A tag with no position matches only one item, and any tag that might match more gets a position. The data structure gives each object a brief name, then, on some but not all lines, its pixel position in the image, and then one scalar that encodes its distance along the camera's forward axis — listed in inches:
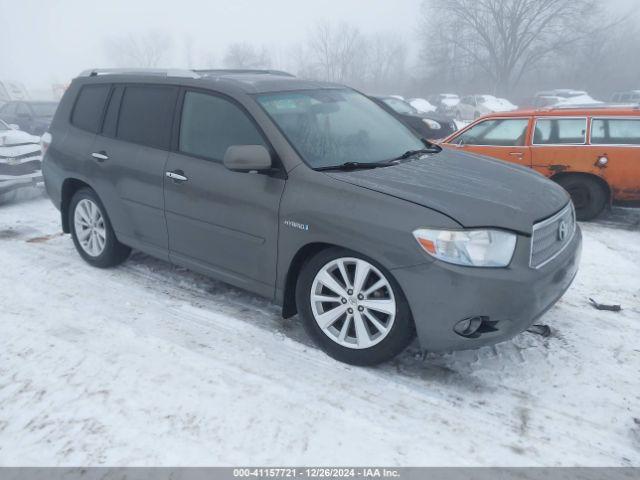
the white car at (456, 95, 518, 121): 964.0
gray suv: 107.8
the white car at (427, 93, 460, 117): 1135.0
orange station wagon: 243.1
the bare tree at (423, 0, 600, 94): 1674.5
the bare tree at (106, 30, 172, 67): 3395.7
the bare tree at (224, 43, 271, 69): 2327.8
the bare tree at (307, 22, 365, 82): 2502.5
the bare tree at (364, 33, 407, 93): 2400.3
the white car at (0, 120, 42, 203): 295.3
